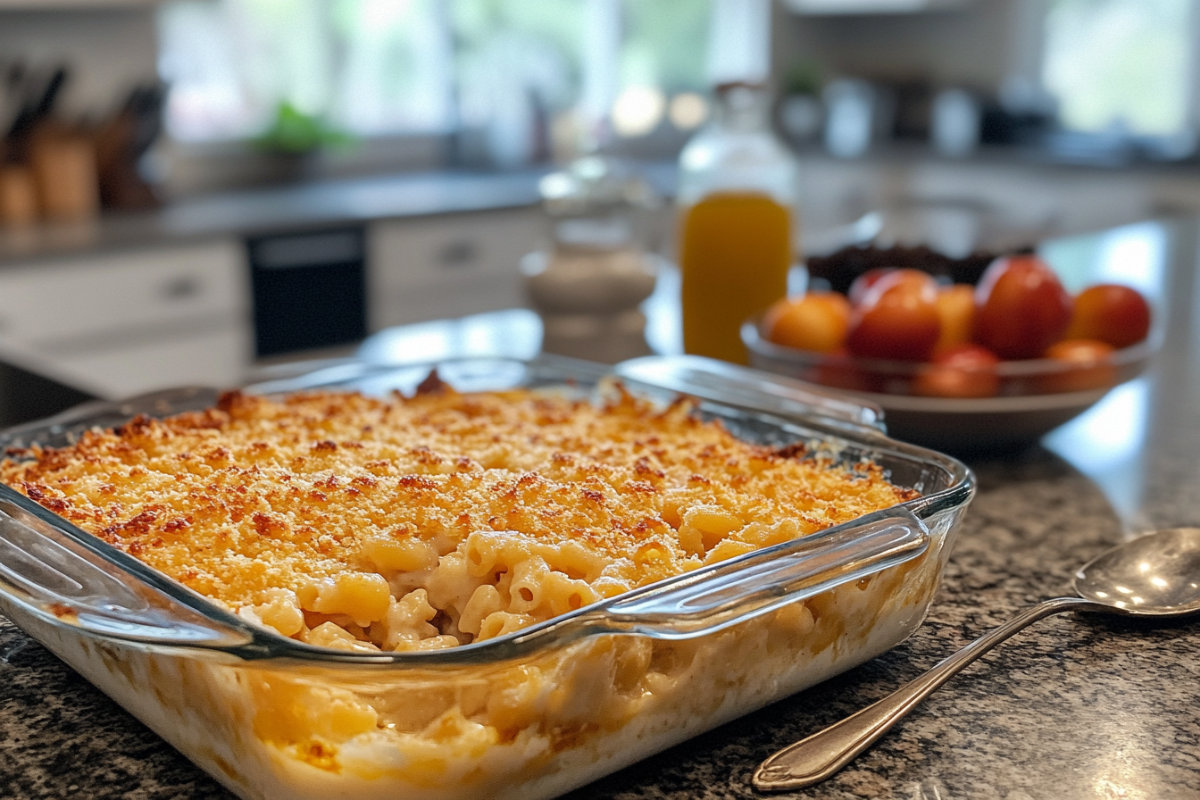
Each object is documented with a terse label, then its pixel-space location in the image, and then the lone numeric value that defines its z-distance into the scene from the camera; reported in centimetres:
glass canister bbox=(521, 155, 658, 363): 146
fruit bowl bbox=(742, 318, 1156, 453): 103
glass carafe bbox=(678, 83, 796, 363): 139
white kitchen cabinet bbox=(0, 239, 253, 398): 263
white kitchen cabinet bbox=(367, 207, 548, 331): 322
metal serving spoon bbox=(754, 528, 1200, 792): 55
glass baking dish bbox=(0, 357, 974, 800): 47
